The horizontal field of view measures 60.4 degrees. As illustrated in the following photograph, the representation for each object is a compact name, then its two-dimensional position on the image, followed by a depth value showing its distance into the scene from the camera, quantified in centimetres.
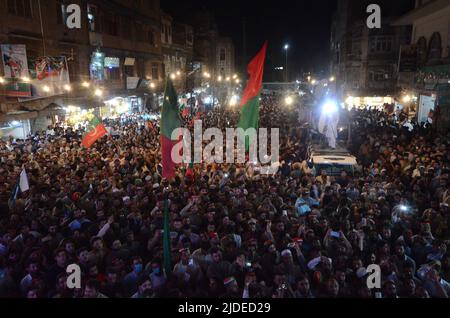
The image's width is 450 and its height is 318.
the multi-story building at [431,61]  1892
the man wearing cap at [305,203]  897
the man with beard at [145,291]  566
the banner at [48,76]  1731
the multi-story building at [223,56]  6159
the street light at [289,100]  3901
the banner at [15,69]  1608
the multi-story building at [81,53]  1677
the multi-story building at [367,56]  3422
